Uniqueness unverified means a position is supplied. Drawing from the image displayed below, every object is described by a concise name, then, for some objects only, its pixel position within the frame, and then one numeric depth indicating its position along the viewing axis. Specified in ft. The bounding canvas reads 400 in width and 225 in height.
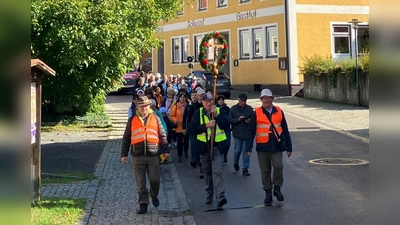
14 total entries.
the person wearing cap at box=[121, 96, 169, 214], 30.30
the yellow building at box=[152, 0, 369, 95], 109.19
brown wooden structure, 30.91
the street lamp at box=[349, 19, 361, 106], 84.56
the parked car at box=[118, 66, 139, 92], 121.68
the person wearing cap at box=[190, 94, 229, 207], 31.99
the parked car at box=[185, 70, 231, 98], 102.22
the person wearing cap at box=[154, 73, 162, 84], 71.74
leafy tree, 57.62
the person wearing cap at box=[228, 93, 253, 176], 40.66
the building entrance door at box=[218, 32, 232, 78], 127.79
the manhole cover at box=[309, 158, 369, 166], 43.16
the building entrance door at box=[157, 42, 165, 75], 155.02
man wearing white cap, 32.04
